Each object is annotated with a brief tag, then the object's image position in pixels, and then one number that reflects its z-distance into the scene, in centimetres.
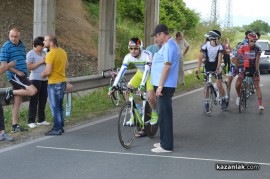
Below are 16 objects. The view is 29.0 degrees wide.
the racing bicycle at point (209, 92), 1277
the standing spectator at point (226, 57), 2438
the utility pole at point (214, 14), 4513
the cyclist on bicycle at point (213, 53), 1258
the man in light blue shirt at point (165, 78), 835
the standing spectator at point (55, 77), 986
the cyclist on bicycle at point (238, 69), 1354
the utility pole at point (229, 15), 6350
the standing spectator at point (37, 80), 1069
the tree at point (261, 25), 14177
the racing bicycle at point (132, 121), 868
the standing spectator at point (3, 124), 924
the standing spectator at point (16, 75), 988
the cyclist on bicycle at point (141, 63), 943
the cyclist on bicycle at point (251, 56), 1321
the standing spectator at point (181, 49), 1855
